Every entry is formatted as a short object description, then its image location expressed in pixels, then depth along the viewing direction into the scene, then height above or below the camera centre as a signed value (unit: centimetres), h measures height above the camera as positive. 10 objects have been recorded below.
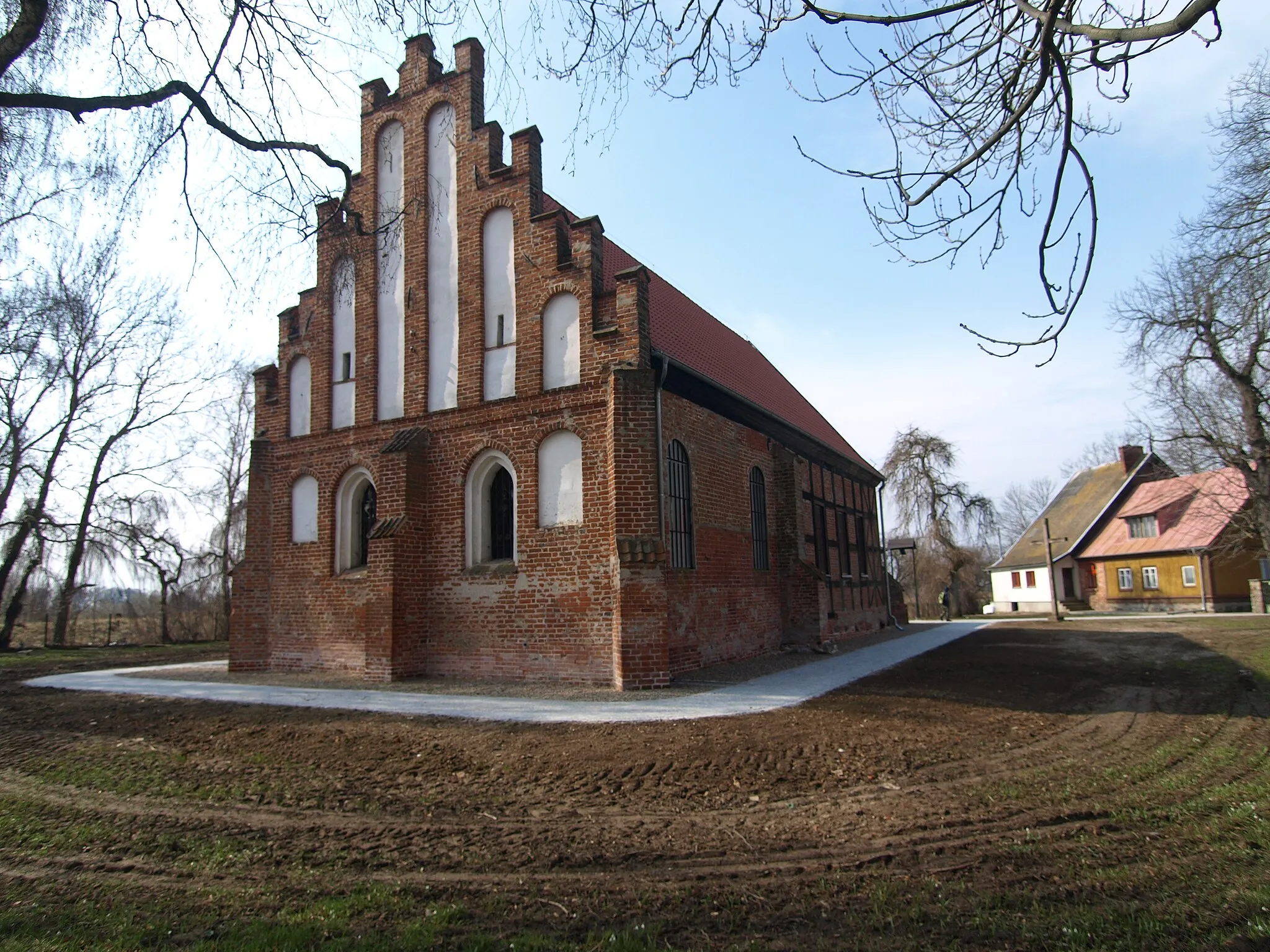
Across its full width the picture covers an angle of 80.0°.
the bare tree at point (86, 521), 2638 +253
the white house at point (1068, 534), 4038 +152
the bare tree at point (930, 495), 4109 +387
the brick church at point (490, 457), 1182 +214
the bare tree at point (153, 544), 2767 +169
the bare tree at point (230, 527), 3136 +264
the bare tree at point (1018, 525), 7388 +379
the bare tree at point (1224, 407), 2130 +460
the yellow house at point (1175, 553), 3278 +22
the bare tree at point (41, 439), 2553 +528
